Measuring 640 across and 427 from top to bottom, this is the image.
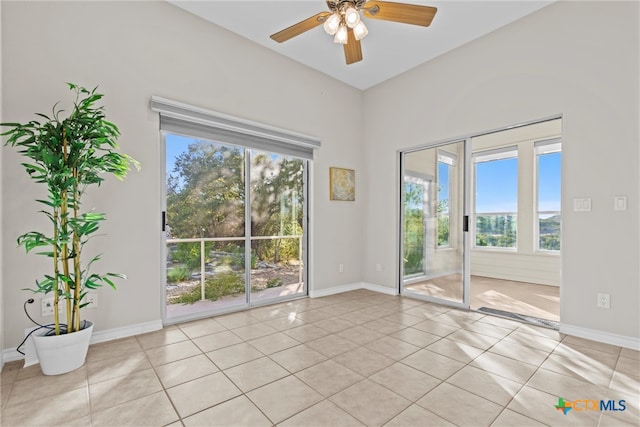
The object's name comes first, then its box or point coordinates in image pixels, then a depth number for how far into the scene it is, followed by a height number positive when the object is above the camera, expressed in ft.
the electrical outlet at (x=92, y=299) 8.20 -2.34
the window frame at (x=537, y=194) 16.48 +1.07
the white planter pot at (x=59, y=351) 6.47 -3.04
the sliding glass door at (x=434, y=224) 12.09 -0.45
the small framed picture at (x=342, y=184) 14.12 +1.42
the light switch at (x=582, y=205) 8.71 +0.24
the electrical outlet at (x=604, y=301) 8.37 -2.47
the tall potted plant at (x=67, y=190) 6.45 +0.52
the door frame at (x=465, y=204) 11.15 +0.40
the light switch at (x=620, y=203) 8.16 +0.27
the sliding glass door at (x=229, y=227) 10.16 -0.51
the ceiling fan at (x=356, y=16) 6.77 +4.65
